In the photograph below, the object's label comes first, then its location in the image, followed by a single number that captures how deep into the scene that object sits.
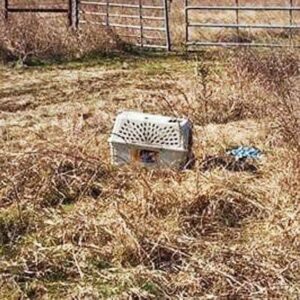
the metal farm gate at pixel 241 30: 11.16
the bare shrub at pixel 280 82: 4.97
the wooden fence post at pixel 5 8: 11.31
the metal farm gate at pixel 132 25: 11.70
